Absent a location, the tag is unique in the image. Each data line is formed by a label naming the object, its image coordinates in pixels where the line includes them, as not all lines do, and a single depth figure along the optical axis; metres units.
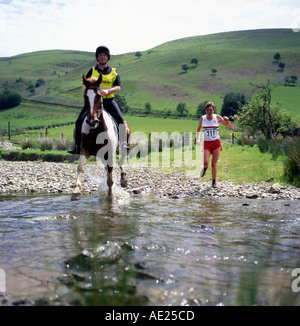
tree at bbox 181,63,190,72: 157.27
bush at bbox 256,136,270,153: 20.11
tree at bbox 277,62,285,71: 136.71
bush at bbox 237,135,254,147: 28.97
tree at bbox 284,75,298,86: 120.12
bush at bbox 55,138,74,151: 26.81
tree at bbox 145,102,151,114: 101.84
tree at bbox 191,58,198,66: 163.25
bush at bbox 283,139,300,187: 10.39
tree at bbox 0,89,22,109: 105.06
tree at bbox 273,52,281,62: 144.62
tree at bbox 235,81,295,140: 26.80
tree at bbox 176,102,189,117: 97.51
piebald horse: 7.45
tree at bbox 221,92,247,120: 98.19
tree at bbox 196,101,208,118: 93.62
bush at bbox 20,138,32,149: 27.73
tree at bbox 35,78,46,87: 161.38
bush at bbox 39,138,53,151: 26.42
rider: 8.70
